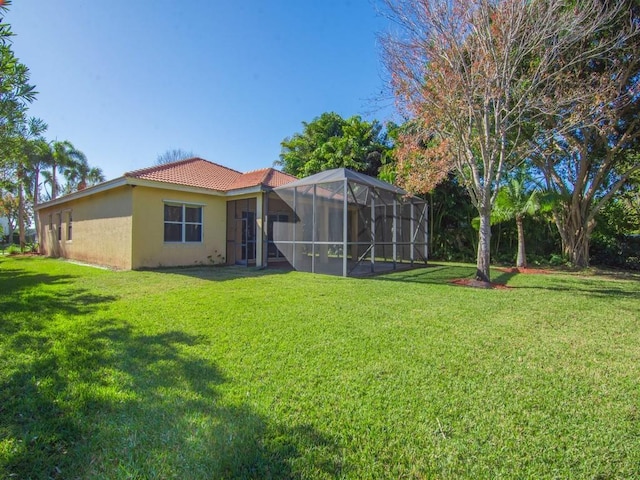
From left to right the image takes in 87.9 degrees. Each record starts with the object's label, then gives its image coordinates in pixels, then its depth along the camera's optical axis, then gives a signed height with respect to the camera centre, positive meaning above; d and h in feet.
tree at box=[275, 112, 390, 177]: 65.00 +20.59
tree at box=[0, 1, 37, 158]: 13.50 +7.67
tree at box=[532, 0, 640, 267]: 29.99 +11.84
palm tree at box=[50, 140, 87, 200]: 91.44 +24.12
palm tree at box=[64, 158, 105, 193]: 99.50 +21.20
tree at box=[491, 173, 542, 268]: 44.14 +5.56
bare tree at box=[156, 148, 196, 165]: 128.95 +34.08
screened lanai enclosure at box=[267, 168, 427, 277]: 33.99 +2.26
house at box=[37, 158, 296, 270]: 35.55 +2.97
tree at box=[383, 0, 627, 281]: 27.20 +16.25
